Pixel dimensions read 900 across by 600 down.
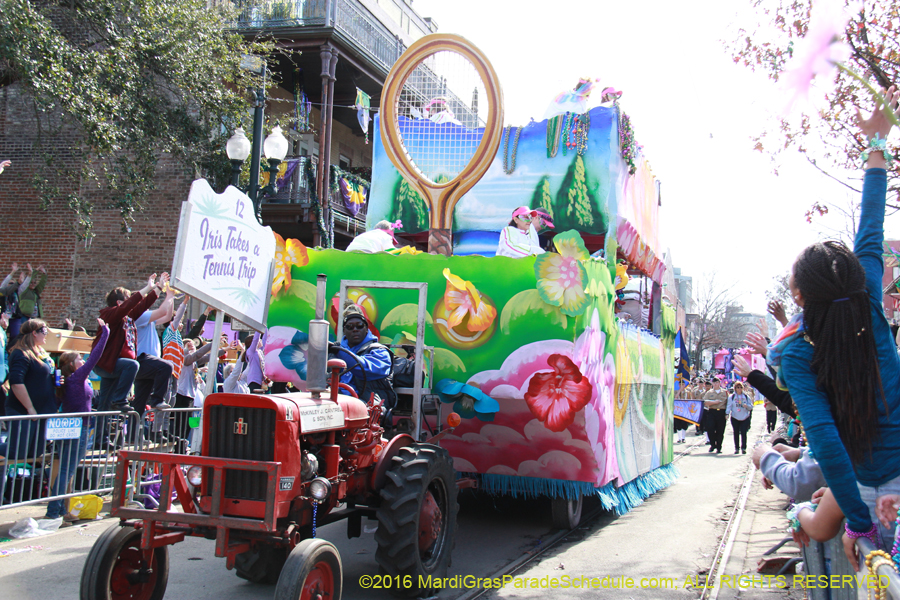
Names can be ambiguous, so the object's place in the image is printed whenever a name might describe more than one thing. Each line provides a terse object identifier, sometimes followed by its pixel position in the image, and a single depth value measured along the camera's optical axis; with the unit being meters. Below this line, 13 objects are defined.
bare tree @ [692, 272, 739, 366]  48.41
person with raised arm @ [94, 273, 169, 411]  7.11
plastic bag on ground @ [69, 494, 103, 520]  6.91
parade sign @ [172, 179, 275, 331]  4.95
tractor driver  5.29
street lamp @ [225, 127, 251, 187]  9.94
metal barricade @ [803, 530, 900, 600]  2.62
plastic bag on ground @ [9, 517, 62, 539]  6.28
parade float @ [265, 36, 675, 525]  6.19
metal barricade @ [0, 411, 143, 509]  6.31
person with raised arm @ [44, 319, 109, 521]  6.73
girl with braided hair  2.27
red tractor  3.86
